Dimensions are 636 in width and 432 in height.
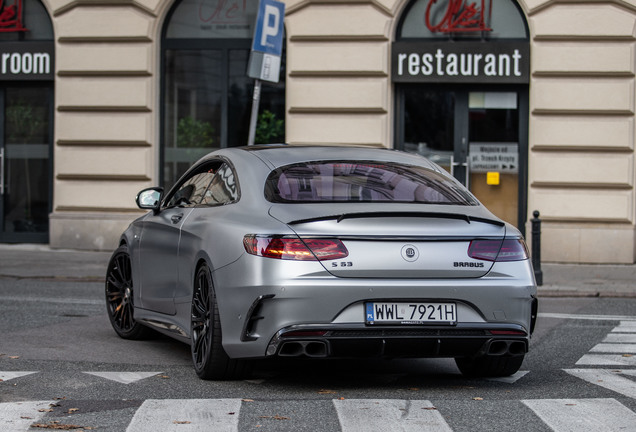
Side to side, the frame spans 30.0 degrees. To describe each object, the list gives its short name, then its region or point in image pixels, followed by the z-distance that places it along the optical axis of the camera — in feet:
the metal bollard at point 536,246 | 48.08
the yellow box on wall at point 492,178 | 60.95
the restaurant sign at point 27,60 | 64.18
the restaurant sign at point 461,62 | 59.36
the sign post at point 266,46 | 47.14
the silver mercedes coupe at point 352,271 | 20.94
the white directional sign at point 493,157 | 61.00
